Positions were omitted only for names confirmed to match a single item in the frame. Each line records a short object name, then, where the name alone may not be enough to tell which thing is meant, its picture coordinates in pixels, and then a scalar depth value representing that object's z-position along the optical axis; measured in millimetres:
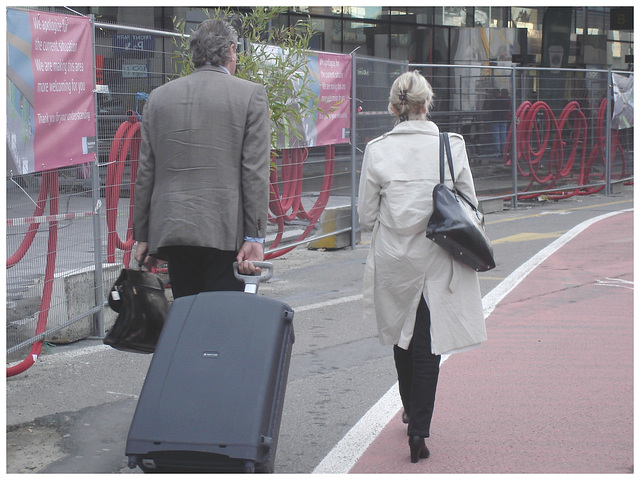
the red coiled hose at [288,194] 8789
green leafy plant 7344
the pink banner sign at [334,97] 9133
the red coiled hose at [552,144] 14188
